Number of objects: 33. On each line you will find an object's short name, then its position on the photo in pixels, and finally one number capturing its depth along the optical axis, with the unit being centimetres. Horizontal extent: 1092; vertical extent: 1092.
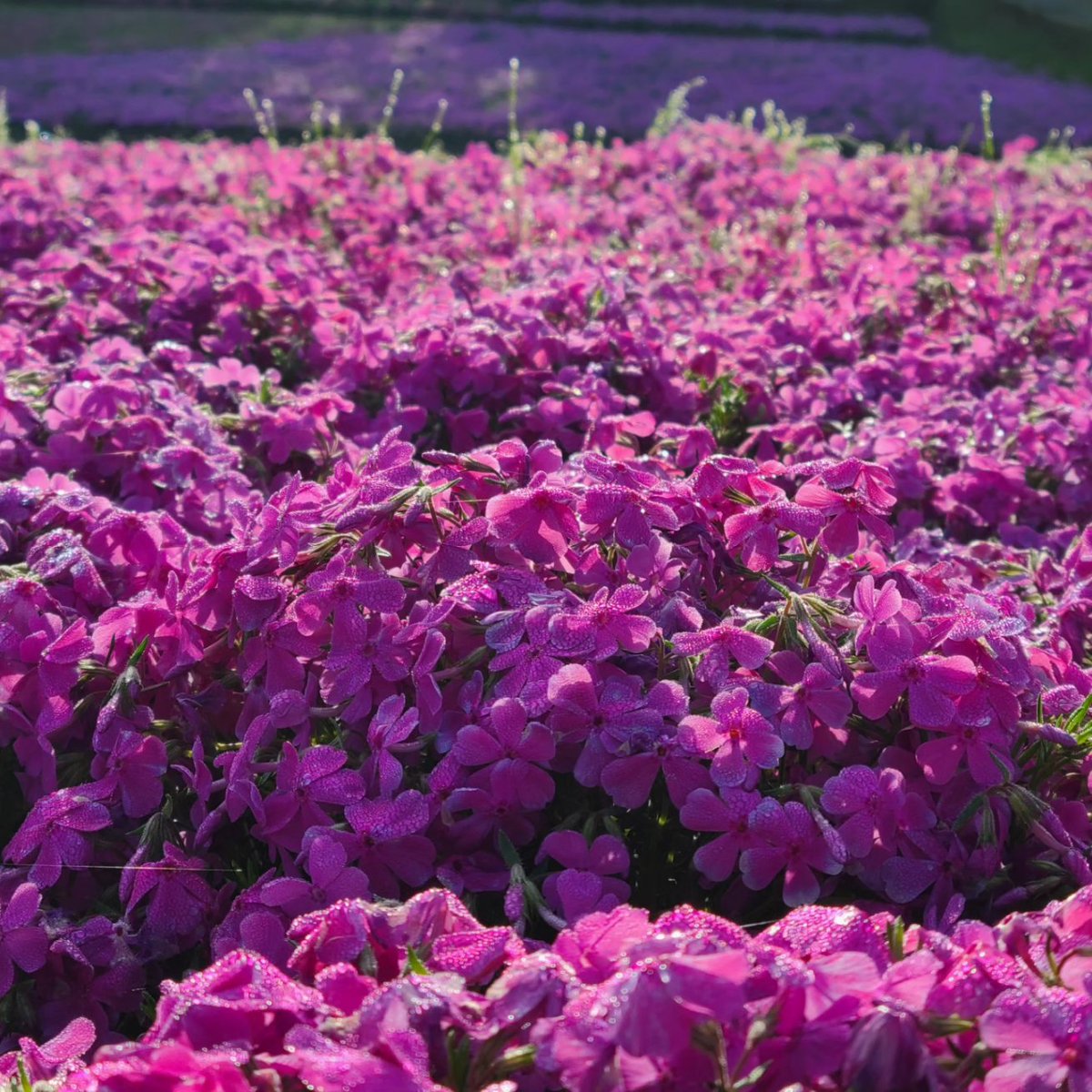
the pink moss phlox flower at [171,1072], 39
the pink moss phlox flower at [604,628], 48
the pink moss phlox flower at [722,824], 47
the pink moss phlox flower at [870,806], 47
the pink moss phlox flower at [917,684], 47
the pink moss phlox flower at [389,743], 47
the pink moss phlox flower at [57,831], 48
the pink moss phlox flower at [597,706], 47
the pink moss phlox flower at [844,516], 50
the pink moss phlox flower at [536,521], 49
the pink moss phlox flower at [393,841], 47
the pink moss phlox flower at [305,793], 47
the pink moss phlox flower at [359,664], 48
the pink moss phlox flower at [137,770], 49
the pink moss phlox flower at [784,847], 47
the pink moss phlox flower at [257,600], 49
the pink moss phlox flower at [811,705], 47
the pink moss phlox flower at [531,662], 48
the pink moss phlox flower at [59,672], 50
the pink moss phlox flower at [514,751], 47
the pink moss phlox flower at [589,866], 46
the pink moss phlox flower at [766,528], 50
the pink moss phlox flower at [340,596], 48
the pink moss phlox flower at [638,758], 47
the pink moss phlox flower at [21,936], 47
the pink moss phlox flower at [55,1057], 43
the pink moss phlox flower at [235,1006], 41
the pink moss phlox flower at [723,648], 48
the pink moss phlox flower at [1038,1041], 39
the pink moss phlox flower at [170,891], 47
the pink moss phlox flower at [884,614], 48
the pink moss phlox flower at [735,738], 47
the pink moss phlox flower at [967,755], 47
